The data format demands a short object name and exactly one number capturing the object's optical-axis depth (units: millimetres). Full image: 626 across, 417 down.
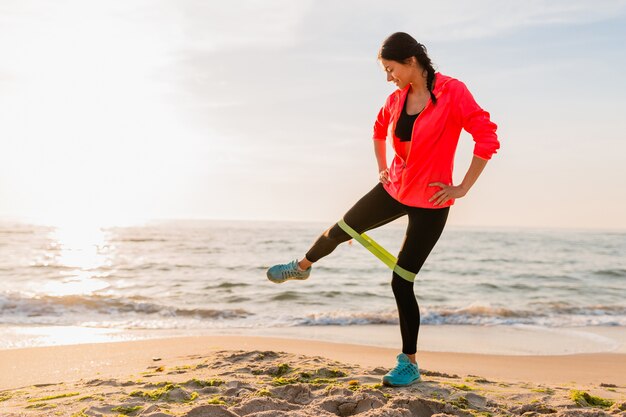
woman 3426
